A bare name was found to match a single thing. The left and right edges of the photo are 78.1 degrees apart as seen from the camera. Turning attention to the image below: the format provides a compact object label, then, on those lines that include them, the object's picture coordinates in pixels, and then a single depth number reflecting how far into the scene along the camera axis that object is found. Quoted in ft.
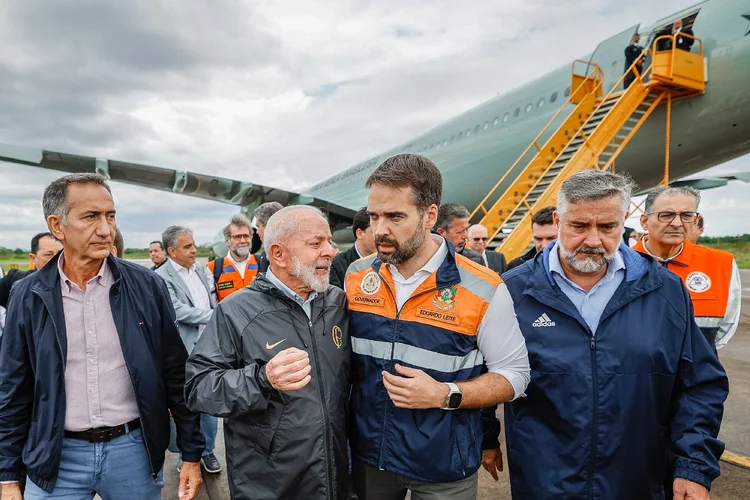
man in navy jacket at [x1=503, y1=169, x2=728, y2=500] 5.99
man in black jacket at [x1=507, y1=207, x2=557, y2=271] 14.84
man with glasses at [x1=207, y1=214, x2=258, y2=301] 15.30
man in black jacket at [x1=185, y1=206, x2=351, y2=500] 5.55
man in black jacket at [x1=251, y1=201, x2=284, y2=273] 15.08
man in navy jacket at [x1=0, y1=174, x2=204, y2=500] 6.38
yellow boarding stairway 26.40
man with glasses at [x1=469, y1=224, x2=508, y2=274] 18.48
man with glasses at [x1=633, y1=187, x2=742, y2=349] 9.09
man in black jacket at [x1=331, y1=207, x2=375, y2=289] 13.47
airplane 26.20
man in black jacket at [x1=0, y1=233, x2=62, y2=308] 12.82
